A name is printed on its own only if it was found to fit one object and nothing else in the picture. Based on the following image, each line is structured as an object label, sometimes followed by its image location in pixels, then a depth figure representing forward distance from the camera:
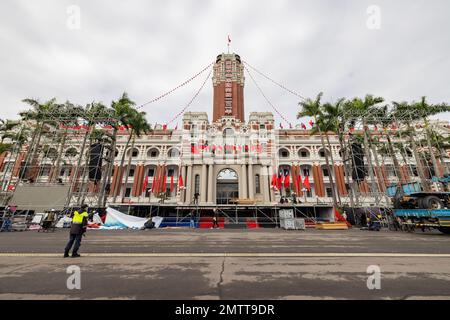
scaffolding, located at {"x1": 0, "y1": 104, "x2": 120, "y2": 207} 22.23
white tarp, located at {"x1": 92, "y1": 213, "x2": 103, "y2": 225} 20.81
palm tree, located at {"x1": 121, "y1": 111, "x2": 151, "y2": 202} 28.55
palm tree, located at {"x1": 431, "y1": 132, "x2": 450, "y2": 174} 33.03
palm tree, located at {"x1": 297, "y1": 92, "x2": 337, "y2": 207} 29.34
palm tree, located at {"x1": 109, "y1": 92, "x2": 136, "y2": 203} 27.81
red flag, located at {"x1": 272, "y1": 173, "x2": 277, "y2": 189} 32.00
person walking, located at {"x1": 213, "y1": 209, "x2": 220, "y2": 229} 22.12
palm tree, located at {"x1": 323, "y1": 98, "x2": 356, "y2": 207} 26.89
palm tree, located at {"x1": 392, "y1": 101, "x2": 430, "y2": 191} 23.89
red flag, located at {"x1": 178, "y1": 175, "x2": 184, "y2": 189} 33.00
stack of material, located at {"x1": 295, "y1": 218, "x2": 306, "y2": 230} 20.00
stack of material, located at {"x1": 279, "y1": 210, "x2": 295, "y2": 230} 20.19
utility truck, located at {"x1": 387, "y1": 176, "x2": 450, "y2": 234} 14.06
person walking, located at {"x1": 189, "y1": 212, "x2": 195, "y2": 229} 22.34
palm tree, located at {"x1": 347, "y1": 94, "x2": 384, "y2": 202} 24.22
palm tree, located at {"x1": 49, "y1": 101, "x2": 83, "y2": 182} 24.07
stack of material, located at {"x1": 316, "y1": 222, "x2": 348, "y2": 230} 20.45
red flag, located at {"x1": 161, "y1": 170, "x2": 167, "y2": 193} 41.73
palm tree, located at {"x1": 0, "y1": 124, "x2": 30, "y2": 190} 30.64
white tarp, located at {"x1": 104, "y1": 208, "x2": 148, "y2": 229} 20.55
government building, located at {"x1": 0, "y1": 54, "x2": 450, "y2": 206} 36.09
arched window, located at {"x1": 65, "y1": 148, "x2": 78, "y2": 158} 37.94
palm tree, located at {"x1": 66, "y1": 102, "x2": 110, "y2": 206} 24.27
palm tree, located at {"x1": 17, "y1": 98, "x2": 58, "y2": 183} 24.01
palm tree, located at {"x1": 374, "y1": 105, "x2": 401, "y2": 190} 24.27
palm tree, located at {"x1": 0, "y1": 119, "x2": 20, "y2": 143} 29.83
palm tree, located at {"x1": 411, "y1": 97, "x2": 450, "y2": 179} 24.06
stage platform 22.95
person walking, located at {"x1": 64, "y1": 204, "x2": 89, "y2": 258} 7.21
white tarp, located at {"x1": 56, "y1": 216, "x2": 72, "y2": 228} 20.30
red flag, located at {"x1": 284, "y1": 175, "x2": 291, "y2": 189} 31.50
